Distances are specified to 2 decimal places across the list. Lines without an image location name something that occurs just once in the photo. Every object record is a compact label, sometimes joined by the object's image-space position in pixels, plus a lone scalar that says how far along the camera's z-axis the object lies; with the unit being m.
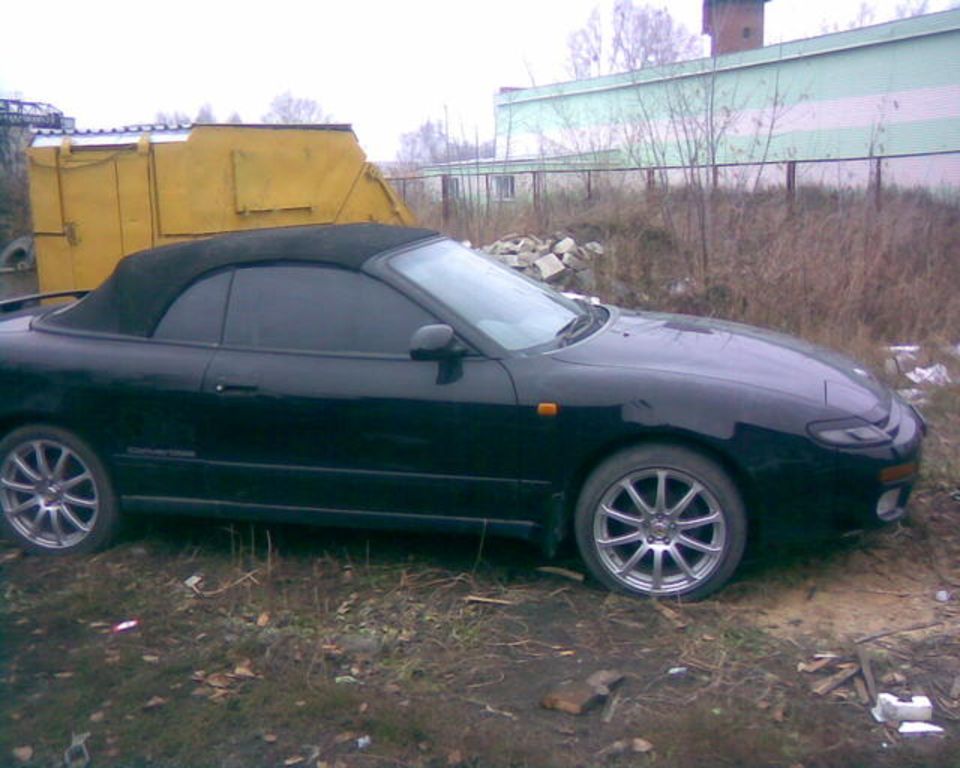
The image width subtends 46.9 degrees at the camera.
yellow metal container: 10.03
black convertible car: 4.57
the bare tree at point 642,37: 15.06
